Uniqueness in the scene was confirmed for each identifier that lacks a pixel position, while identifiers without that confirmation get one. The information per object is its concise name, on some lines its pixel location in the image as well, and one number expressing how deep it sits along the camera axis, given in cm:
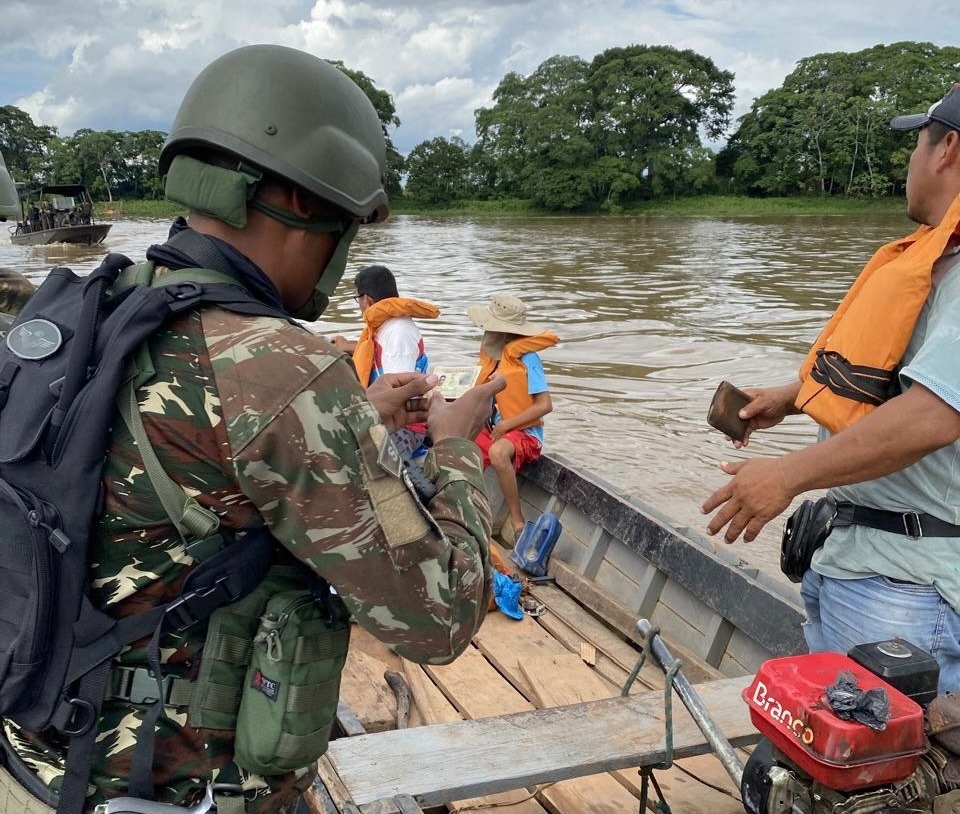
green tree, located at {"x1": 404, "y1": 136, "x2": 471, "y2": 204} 7331
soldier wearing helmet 131
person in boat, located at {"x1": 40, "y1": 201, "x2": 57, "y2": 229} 3847
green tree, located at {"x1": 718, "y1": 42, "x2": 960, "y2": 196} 5500
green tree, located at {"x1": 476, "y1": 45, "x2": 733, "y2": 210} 6294
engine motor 177
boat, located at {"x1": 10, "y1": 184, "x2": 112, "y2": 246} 3691
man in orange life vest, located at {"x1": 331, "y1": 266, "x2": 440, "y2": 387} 610
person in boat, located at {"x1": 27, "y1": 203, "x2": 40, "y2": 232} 3873
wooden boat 243
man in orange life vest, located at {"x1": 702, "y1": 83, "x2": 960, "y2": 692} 209
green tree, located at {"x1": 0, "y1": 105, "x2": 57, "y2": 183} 8275
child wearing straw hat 618
